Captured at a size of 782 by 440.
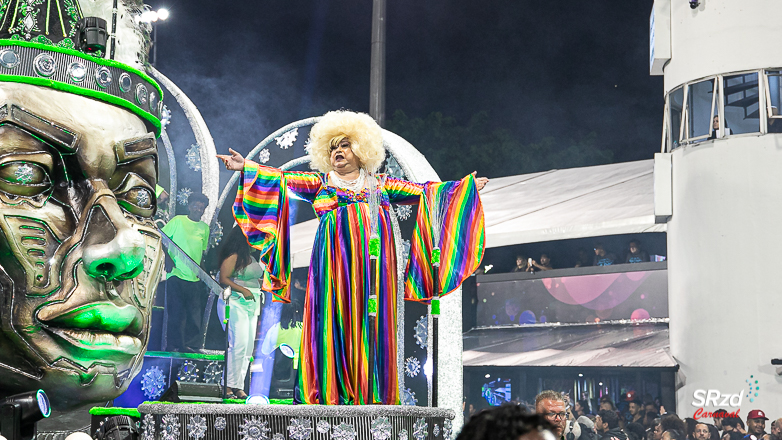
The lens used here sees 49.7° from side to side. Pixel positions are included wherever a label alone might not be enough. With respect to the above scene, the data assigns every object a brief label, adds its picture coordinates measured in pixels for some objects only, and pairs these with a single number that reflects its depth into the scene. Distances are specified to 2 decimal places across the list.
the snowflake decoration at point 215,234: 6.41
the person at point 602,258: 12.10
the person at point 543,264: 12.69
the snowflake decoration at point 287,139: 6.57
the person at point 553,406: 4.85
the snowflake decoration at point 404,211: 5.78
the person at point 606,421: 8.28
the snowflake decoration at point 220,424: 3.80
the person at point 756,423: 8.16
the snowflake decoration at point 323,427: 3.82
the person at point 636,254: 11.95
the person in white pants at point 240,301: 6.46
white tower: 9.52
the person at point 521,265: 12.88
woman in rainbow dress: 4.28
